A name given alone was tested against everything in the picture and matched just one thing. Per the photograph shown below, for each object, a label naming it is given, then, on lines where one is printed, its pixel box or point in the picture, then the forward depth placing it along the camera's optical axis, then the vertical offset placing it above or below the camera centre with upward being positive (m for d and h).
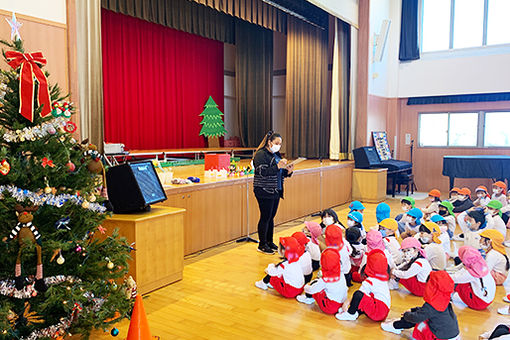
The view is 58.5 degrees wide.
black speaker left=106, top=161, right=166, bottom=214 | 3.77 -0.47
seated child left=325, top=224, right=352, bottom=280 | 3.64 -0.89
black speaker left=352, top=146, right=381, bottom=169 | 9.10 -0.47
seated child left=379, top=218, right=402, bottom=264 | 4.22 -1.00
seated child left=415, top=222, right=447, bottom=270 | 3.96 -1.00
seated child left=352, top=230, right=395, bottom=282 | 3.90 -0.94
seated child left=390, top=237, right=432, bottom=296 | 3.67 -1.08
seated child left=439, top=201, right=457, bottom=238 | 5.69 -1.02
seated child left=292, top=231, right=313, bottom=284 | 3.87 -1.07
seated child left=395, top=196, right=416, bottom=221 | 5.67 -0.86
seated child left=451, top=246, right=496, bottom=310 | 3.39 -1.11
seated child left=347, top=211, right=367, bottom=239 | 4.41 -0.86
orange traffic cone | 2.70 -1.14
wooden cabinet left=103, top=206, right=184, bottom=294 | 3.64 -0.92
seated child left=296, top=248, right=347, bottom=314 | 3.35 -1.13
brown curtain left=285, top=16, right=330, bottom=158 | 10.04 +1.01
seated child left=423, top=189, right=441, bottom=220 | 6.12 -0.95
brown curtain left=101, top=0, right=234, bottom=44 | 8.14 +2.39
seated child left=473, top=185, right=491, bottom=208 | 6.60 -0.92
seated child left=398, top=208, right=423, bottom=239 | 5.13 -0.97
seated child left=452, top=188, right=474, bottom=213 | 6.75 -1.01
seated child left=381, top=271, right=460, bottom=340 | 2.77 -1.09
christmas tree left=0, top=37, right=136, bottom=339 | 2.39 -0.46
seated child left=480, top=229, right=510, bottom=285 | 4.01 -1.02
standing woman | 4.72 -0.45
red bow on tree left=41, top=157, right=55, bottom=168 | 2.42 -0.15
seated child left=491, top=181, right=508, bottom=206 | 6.93 -0.90
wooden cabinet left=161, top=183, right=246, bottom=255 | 4.95 -0.93
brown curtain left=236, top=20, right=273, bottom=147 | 11.32 +1.35
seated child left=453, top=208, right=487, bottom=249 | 4.89 -1.00
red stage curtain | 9.29 +1.18
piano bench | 9.50 -0.94
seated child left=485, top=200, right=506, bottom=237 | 5.27 -0.97
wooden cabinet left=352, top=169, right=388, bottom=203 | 8.85 -0.98
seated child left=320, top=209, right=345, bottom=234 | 4.27 -0.78
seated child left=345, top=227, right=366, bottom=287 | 3.99 -1.04
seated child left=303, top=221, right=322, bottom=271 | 4.16 -0.99
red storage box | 5.87 -0.36
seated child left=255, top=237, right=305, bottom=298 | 3.70 -1.14
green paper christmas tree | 11.21 +0.33
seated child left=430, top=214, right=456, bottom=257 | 4.70 -1.03
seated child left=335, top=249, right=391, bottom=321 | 3.24 -1.13
